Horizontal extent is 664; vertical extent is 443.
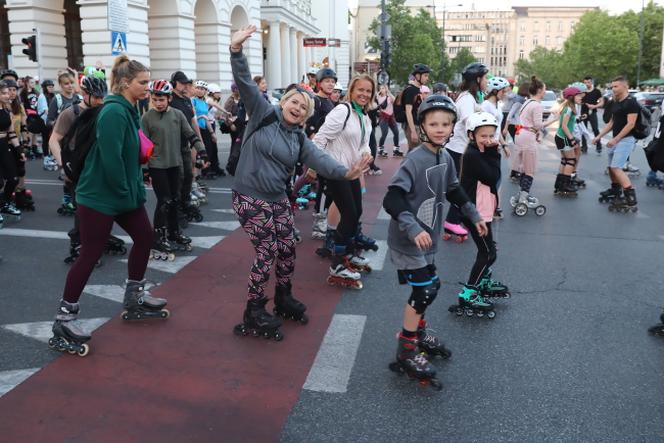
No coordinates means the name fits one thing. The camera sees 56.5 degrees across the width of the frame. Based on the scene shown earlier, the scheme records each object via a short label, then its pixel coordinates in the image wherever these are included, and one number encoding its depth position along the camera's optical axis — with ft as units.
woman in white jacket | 18.43
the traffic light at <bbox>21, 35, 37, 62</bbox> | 52.84
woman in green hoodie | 13.20
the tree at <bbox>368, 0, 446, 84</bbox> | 224.74
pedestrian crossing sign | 38.23
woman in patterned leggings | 13.74
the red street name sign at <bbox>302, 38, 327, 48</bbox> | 97.91
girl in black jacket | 15.92
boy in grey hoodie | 12.28
